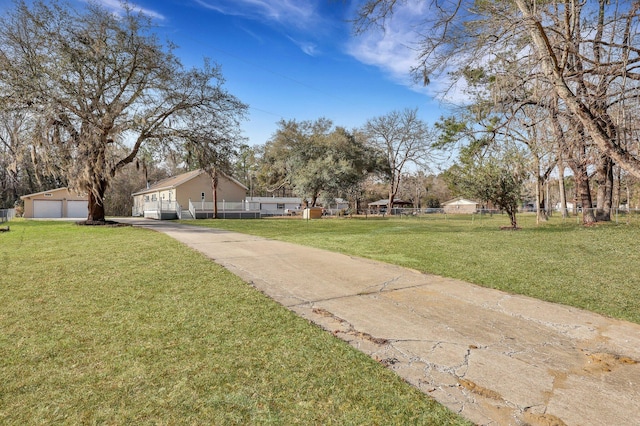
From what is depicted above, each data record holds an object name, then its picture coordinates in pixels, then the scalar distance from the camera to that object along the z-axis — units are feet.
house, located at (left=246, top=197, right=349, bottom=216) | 132.57
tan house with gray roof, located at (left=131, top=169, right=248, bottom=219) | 89.61
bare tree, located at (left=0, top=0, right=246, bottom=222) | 43.04
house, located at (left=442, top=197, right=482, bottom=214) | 184.26
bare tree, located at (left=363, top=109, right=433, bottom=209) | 104.99
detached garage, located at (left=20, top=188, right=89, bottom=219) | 98.68
